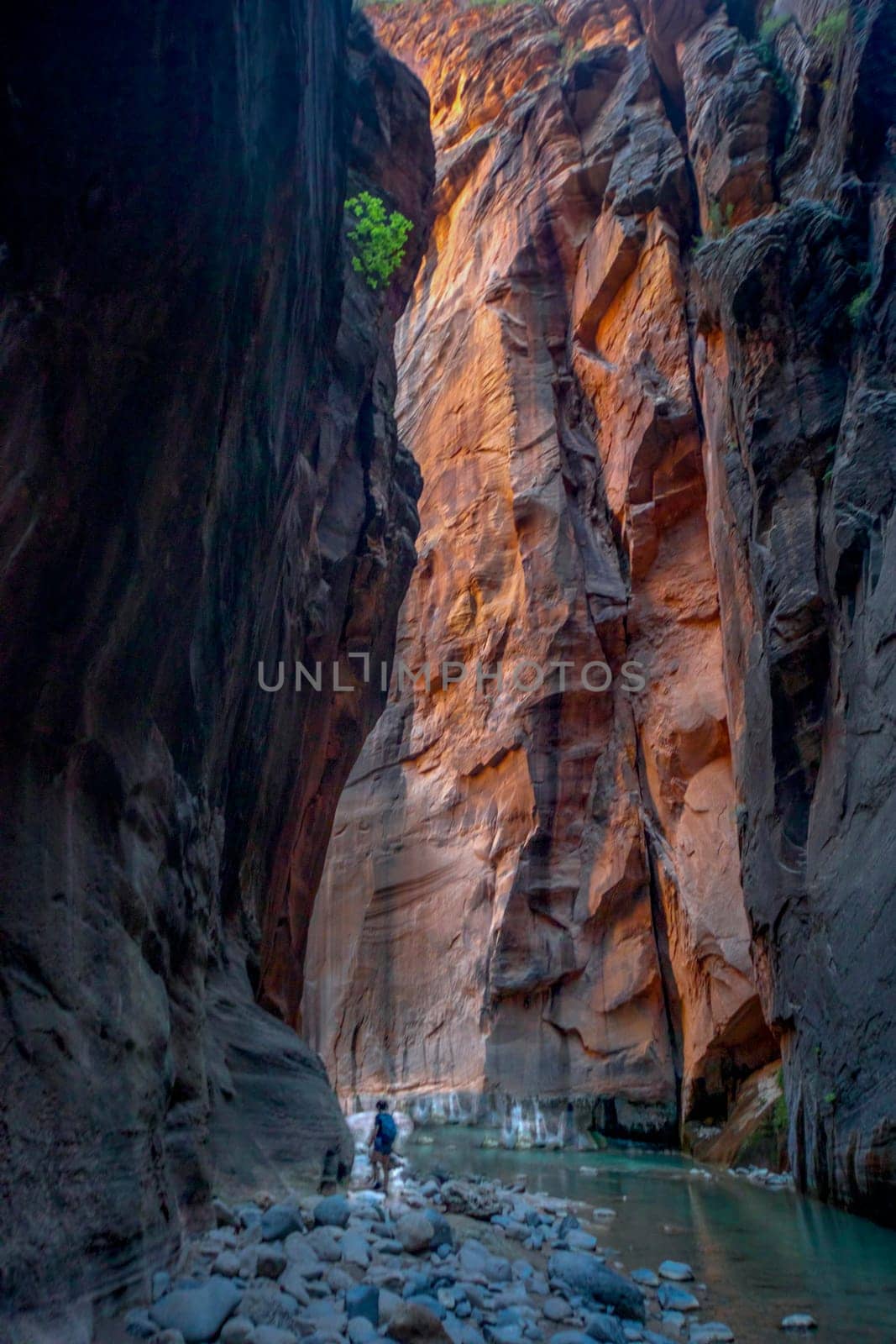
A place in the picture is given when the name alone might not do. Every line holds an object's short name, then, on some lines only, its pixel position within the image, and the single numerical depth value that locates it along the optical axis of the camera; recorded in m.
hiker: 11.70
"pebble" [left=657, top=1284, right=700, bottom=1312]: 6.20
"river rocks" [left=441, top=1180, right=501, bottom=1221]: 9.48
